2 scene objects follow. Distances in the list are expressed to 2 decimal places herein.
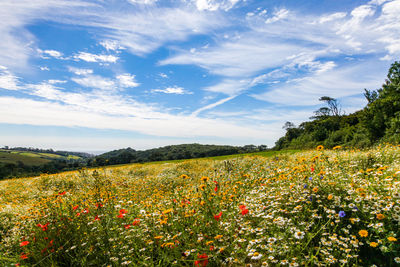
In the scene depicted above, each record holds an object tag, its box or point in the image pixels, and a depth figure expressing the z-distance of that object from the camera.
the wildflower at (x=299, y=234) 2.28
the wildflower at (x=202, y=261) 2.28
